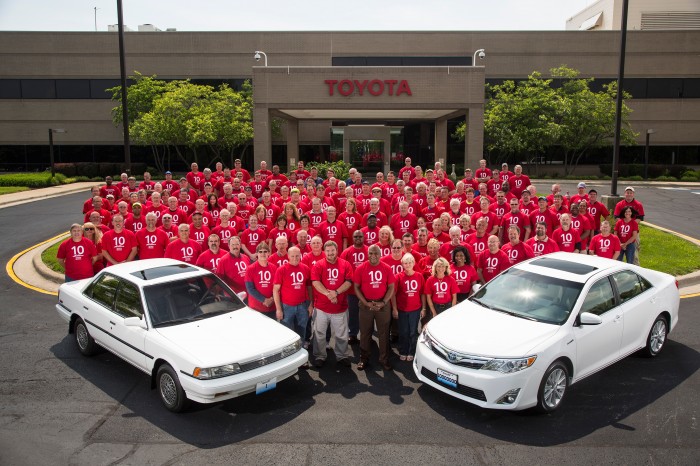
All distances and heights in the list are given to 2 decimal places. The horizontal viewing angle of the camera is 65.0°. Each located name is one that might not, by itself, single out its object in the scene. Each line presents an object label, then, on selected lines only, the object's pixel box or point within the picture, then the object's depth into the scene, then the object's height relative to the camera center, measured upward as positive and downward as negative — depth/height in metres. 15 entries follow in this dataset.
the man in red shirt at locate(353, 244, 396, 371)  7.61 -1.89
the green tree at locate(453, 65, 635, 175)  36.39 +3.12
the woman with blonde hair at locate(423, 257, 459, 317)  7.88 -1.78
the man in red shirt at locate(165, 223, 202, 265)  9.26 -1.44
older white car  6.17 -2.11
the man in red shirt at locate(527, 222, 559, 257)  9.12 -1.34
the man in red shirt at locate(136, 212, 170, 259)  9.83 -1.41
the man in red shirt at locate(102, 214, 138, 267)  9.66 -1.44
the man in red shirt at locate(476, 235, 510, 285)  8.71 -1.56
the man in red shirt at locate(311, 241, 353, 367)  7.69 -1.96
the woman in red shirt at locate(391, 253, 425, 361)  7.81 -2.02
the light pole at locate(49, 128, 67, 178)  34.31 +0.01
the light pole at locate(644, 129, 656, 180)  37.84 +0.30
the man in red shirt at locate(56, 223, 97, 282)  9.20 -1.56
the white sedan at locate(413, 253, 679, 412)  6.09 -2.04
